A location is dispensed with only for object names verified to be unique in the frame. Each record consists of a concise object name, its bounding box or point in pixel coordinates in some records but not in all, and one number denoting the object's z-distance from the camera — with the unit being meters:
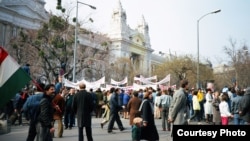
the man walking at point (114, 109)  13.88
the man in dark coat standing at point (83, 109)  10.08
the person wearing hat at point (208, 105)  17.58
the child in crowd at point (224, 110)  13.18
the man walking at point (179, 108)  9.32
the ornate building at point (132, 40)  87.05
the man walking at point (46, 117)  7.88
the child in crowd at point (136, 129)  9.54
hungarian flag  7.31
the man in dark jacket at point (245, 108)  10.29
